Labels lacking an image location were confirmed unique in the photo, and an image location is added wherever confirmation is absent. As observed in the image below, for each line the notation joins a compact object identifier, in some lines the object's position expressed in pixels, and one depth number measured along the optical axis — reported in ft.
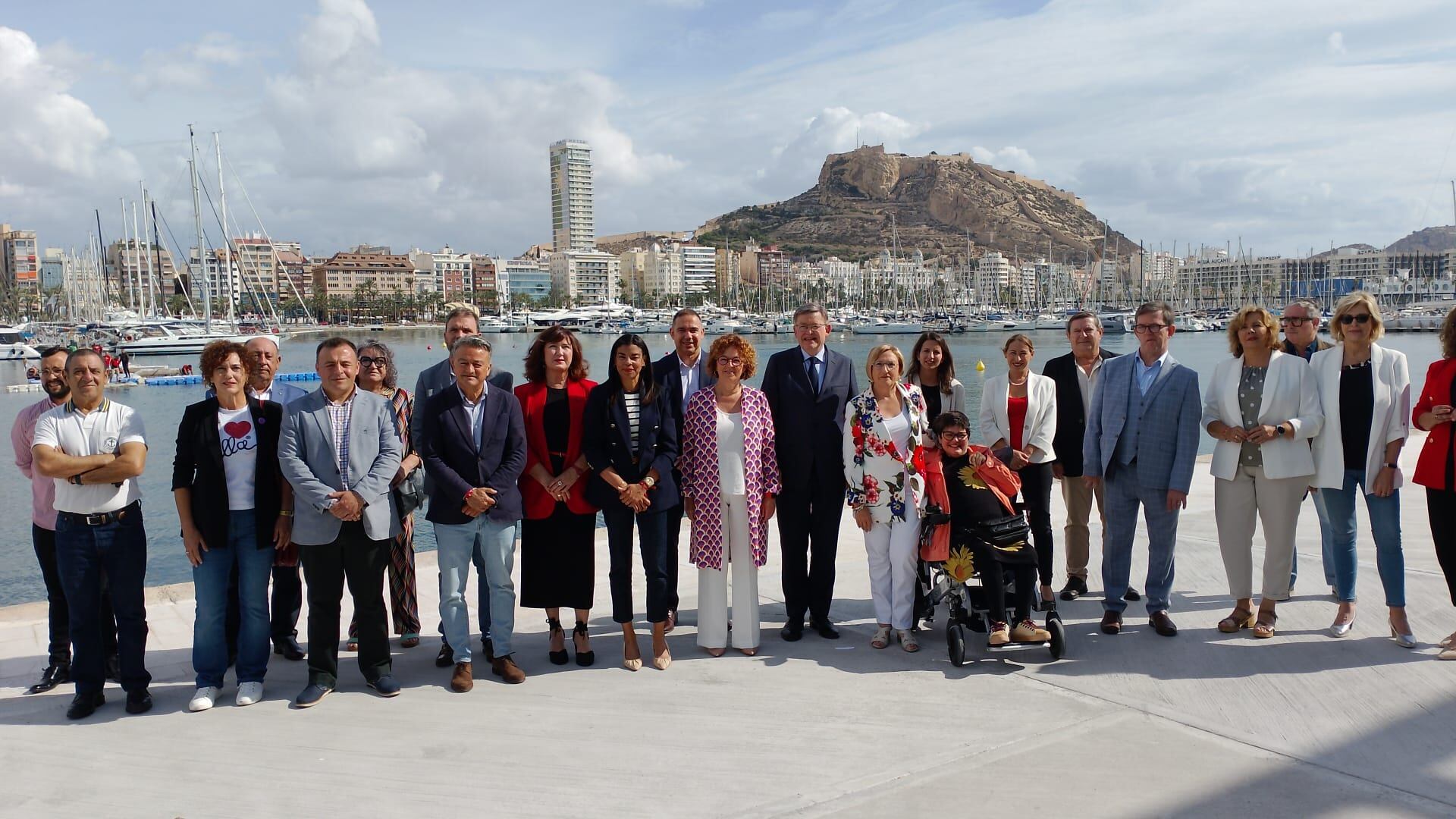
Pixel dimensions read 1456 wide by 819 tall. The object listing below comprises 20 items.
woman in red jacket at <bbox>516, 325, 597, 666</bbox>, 16.65
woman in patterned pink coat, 16.84
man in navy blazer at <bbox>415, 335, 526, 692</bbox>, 15.61
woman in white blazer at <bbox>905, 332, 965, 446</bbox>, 19.19
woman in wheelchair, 16.43
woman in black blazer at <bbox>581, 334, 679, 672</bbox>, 16.28
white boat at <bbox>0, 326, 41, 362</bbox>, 184.07
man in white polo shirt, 14.37
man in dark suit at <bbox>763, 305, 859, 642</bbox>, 18.06
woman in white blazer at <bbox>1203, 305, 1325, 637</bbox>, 16.79
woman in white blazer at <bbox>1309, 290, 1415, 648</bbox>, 16.38
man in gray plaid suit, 17.54
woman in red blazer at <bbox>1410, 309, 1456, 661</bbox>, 15.51
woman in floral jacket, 16.93
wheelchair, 16.11
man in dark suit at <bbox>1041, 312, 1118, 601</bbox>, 19.93
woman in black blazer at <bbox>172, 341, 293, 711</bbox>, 14.78
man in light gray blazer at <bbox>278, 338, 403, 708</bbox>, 14.92
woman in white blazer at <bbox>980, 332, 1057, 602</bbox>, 18.95
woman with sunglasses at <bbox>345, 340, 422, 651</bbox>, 17.20
